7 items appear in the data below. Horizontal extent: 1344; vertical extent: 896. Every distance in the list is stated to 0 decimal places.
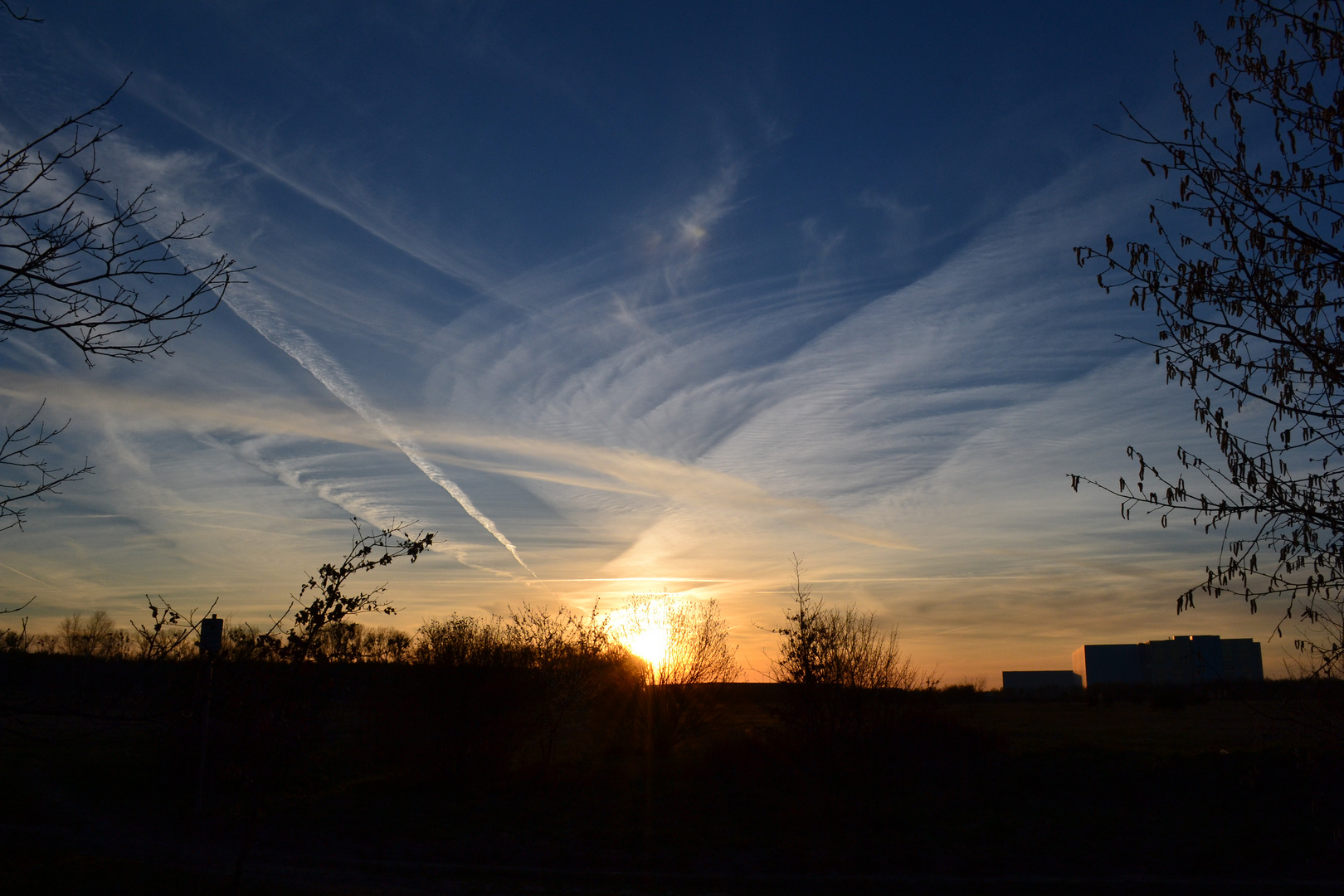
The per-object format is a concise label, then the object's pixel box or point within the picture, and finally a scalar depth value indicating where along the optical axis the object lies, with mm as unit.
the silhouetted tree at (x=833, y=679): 18609
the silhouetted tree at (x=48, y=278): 4891
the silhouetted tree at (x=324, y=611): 8828
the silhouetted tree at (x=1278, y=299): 5098
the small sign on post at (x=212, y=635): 7973
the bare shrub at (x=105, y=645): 5957
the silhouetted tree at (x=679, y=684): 28344
